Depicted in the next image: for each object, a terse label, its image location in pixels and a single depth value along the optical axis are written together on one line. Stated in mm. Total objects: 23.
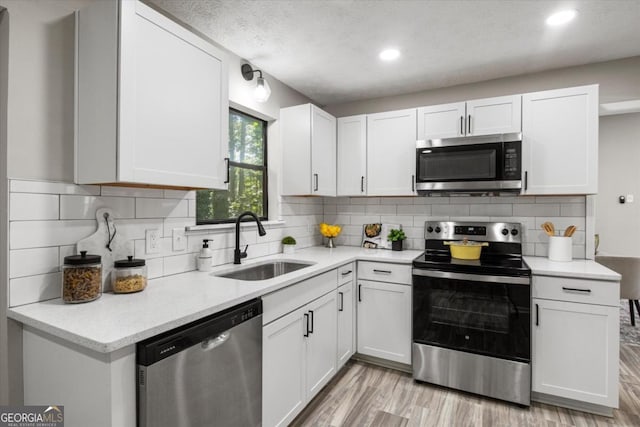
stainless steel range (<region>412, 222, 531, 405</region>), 2184
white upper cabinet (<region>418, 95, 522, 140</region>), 2564
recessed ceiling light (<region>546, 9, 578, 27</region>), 1914
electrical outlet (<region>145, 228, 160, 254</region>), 1821
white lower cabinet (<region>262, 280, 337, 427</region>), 1716
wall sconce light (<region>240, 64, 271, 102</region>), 2441
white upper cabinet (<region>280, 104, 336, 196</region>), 2891
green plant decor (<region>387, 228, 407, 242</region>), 3123
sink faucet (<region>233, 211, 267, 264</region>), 2310
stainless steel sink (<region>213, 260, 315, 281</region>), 2304
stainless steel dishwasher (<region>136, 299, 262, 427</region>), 1114
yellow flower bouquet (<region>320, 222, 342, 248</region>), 3262
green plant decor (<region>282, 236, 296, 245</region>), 2909
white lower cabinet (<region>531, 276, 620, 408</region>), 2051
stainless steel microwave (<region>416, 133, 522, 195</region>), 2486
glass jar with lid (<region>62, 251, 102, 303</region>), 1350
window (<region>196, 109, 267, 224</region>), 2391
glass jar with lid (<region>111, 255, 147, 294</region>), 1544
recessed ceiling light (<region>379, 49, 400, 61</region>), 2412
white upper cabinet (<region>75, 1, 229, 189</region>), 1357
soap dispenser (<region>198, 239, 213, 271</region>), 2072
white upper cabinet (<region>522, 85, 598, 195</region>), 2352
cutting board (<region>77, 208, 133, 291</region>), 1538
